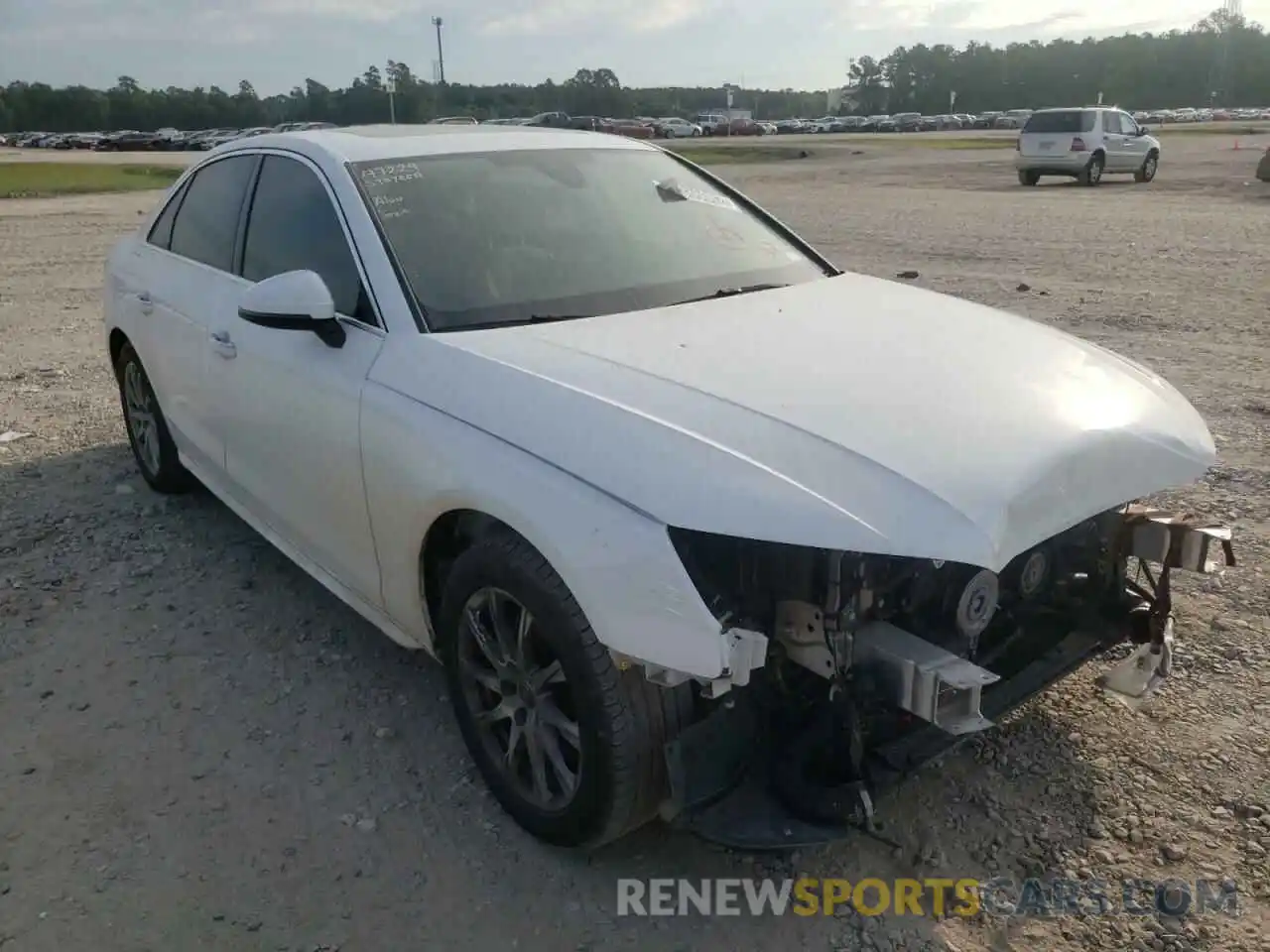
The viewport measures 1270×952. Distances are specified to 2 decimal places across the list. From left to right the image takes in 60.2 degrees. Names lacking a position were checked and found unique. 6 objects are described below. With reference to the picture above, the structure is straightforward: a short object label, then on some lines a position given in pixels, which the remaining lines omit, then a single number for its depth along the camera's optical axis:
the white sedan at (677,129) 63.72
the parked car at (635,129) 55.98
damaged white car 2.35
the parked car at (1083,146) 23.48
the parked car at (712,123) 71.06
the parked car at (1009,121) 78.19
